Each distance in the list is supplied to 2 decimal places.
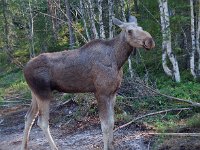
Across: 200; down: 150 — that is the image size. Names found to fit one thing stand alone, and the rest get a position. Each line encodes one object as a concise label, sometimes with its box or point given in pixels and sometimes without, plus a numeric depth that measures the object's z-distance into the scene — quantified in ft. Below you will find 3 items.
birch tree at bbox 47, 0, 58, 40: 89.89
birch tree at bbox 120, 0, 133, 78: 47.74
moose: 24.44
